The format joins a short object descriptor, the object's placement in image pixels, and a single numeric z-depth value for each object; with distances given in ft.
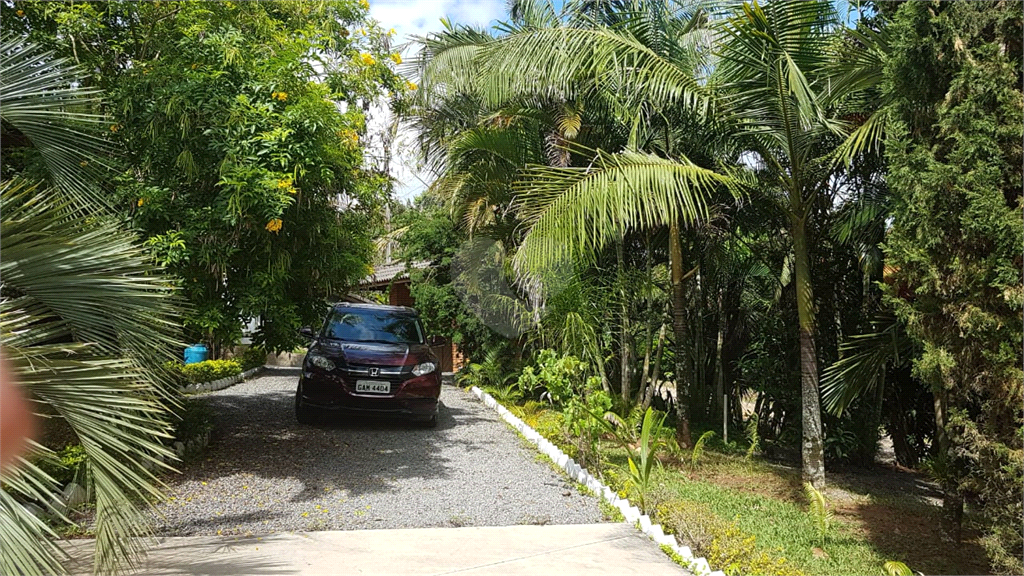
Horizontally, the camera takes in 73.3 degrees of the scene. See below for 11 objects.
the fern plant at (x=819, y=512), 18.01
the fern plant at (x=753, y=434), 24.70
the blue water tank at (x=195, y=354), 51.98
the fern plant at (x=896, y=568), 13.36
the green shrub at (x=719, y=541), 13.85
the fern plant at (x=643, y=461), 19.08
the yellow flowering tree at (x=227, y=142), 19.15
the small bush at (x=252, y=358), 56.31
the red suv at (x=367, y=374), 28.78
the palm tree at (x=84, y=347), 9.65
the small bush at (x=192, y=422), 24.89
